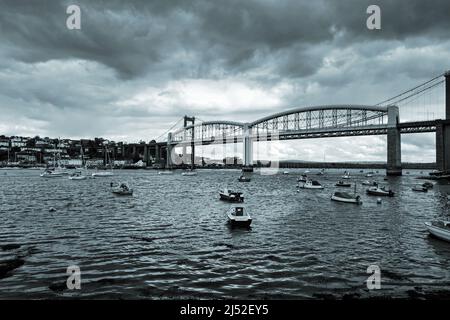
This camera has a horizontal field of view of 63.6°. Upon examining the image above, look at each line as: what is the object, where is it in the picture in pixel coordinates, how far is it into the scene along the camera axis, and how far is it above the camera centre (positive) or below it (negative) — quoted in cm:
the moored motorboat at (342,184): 7921 -502
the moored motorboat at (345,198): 4555 -472
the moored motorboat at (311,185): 7167 -469
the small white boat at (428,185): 7079 -494
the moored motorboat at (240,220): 2834 -451
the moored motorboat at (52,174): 12362 -364
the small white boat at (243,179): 9893 -463
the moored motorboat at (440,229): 2389 -464
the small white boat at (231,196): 4766 -451
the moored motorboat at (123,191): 5600 -427
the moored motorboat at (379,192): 5624 -487
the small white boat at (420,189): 6543 -516
